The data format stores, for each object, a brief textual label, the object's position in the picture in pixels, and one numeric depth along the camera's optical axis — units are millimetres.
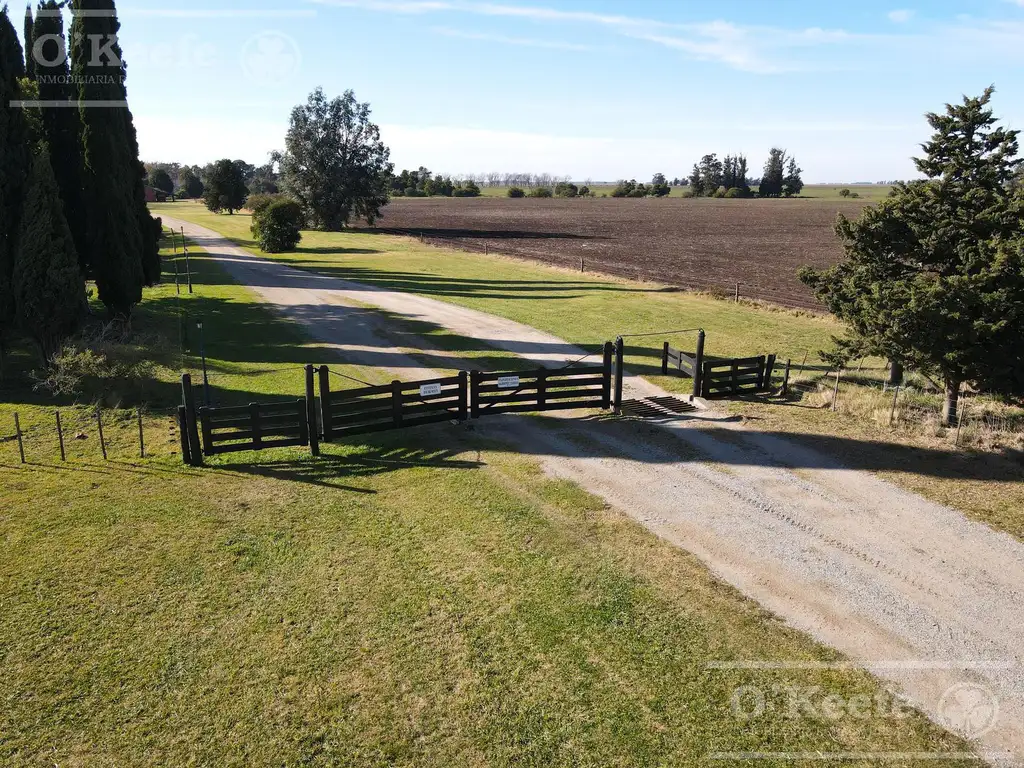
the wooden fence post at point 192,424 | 12375
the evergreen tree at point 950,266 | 13164
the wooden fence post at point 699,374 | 17062
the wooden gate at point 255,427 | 12945
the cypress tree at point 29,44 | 23014
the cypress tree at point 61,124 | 22750
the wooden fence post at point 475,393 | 15125
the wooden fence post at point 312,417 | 13178
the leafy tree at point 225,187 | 93688
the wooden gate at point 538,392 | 15188
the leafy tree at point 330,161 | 74312
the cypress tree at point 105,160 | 22406
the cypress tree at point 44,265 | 18125
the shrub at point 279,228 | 52000
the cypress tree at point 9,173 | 18203
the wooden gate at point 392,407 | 13695
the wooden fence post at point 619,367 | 15672
